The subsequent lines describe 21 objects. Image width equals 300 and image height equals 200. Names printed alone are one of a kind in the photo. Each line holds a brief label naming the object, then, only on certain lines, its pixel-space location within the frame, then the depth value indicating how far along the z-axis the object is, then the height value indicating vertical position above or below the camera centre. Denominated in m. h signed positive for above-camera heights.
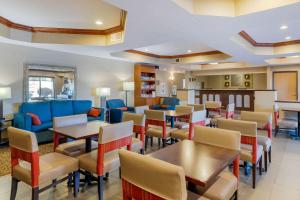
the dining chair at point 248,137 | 2.65 -0.55
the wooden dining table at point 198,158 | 1.43 -0.55
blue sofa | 4.37 -0.39
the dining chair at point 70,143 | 2.65 -0.70
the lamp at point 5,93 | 4.34 +0.10
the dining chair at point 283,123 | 5.25 -0.72
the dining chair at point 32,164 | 1.87 -0.73
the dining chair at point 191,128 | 3.50 -0.56
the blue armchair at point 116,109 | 6.47 -0.40
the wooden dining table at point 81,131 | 2.39 -0.45
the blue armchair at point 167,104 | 7.67 -0.30
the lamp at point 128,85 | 7.32 +0.44
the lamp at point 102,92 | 6.40 +0.17
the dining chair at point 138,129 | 2.97 -0.51
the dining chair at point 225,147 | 1.70 -0.58
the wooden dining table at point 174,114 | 4.17 -0.38
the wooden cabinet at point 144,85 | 8.05 +0.54
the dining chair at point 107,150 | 2.14 -0.61
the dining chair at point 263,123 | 3.20 -0.47
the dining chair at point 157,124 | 3.68 -0.52
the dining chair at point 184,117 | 4.42 -0.49
